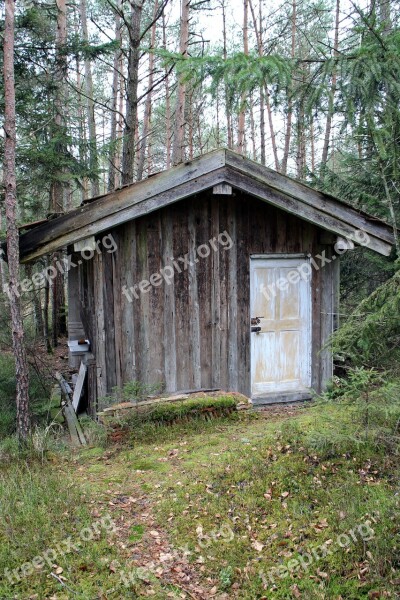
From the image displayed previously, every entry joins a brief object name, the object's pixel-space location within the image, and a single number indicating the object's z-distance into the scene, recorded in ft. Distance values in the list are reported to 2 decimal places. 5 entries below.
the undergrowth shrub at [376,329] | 11.66
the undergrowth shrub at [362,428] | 12.84
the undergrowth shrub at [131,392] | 20.45
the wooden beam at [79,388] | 24.29
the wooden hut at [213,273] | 20.72
